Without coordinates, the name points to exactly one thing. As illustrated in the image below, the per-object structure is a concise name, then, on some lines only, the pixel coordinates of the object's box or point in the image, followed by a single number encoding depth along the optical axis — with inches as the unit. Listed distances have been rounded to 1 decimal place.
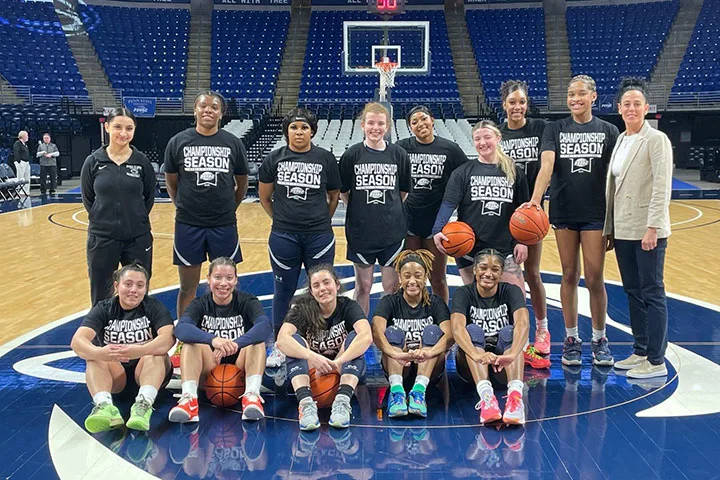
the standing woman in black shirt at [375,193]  159.6
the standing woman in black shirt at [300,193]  157.4
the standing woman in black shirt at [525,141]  161.8
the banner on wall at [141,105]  669.3
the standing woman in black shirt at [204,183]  159.3
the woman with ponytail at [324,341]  132.2
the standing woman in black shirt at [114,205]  152.7
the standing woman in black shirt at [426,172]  168.4
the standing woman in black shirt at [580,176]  157.2
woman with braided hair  138.3
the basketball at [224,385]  138.6
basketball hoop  473.6
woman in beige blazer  146.6
